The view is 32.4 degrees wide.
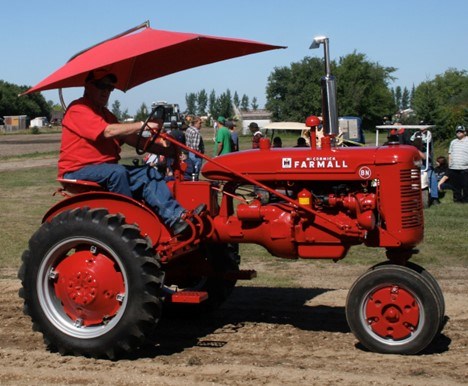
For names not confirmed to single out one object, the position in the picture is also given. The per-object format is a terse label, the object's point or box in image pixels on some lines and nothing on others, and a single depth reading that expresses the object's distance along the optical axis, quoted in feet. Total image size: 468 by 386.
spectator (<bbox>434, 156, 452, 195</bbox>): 54.75
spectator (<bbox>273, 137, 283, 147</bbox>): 44.27
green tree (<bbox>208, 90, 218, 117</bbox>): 498.24
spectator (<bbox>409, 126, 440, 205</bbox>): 48.64
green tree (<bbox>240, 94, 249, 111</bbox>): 618.40
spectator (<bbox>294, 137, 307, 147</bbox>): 39.38
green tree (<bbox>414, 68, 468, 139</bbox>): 112.27
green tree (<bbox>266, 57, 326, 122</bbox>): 229.66
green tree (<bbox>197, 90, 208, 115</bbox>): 512.63
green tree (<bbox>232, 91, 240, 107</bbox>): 622.95
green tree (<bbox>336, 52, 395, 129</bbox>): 271.08
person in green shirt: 49.96
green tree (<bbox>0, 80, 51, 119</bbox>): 354.95
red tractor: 17.63
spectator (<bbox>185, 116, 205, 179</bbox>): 46.29
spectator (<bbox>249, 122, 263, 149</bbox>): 52.85
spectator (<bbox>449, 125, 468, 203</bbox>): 51.65
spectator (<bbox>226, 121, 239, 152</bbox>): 53.31
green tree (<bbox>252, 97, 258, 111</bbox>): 468.96
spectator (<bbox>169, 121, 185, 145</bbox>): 37.27
